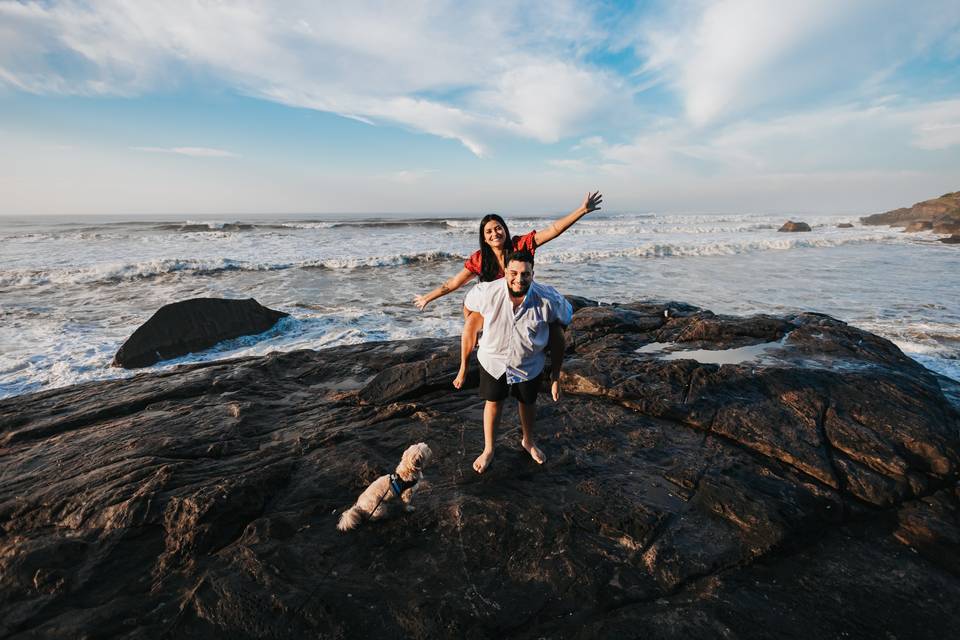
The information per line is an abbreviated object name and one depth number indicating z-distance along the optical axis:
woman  3.96
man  3.12
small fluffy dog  2.84
